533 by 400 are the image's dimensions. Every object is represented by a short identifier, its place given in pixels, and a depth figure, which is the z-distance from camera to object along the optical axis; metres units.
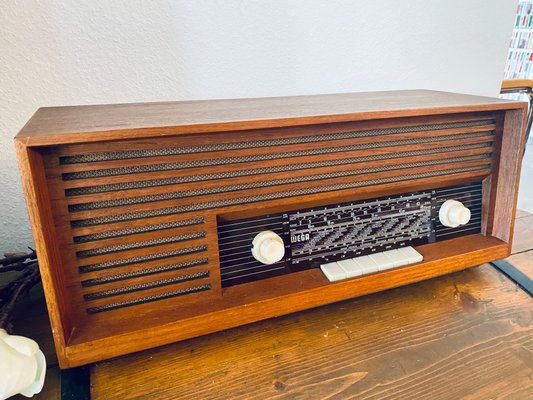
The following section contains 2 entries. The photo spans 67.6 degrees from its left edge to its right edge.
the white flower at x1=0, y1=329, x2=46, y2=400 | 0.42
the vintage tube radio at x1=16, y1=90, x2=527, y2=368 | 0.49
